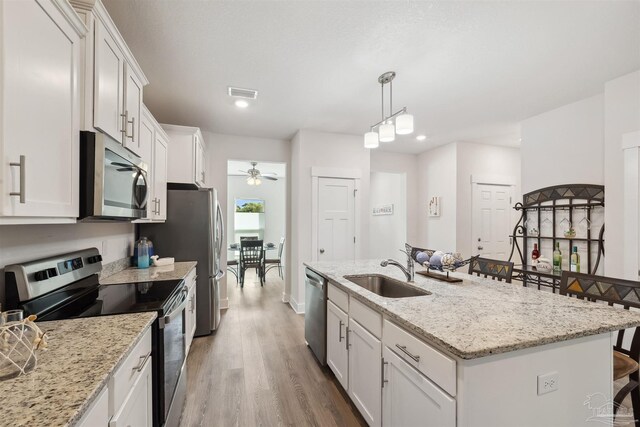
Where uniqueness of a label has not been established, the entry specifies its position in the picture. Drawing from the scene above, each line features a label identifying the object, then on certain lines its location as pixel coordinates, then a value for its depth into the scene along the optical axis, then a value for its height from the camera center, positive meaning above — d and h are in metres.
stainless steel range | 1.26 -0.46
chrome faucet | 2.04 -0.38
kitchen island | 1.04 -0.59
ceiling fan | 5.76 +0.82
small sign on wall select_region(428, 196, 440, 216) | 4.90 +0.19
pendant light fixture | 2.16 +0.72
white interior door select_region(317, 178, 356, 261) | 4.15 -0.04
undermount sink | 2.13 -0.55
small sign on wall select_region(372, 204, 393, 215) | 5.99 +0.15
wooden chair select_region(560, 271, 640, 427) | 1.51 -0.48
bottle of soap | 2.57 -0.35
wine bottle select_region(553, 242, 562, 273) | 3.13 -0.50
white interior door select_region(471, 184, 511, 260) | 4.64 -0.07
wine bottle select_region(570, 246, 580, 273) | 2.96 -0.47
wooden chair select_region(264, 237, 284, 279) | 6.45 -1.32
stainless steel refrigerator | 2.96 -0.22
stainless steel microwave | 1.25 +0.19
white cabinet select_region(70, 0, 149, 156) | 1.28 +0.73
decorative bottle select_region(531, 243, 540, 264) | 3.43 -0.46
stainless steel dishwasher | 2.41 -0.90
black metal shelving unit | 2.88 +0.03
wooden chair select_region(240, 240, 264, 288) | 5.45 -0.77
